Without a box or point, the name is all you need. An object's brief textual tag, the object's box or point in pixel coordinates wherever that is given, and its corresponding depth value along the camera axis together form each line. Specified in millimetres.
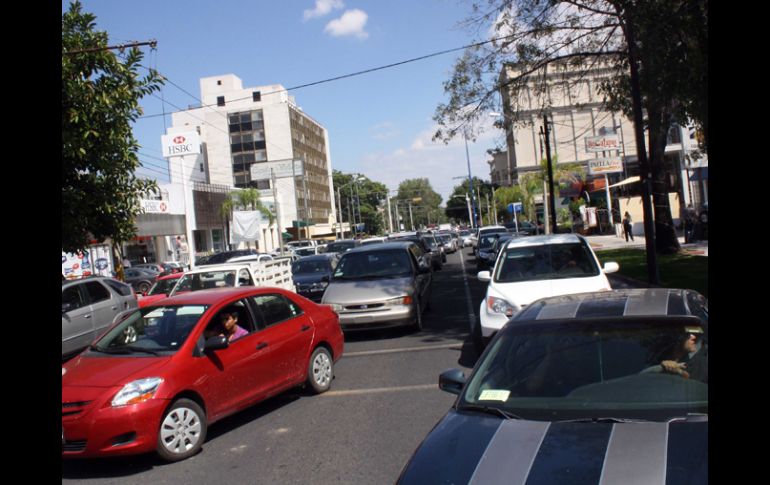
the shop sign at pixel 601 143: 34781
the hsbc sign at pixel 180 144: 52625
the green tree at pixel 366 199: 128500
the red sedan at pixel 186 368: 5859
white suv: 9516
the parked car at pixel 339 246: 30798
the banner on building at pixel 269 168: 59406
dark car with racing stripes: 3182
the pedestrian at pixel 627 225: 34375
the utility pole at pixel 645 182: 15094
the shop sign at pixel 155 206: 40781
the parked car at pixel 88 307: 12391
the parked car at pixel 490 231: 29611
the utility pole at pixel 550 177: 30177
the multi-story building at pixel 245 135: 87438
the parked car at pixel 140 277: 33216
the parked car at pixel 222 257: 27562
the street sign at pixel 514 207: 45097
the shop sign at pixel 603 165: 36625
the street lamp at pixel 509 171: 74562
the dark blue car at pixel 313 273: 18094
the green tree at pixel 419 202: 166688
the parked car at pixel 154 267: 36531
